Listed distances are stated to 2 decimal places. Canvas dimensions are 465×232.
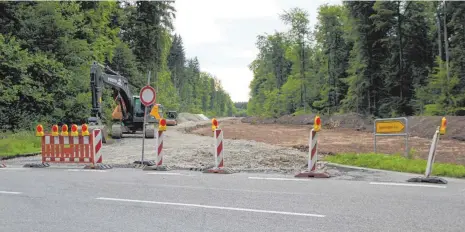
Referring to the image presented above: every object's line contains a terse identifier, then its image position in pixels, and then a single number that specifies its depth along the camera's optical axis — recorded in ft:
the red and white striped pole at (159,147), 43.32
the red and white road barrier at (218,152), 39.73
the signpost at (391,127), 44.93
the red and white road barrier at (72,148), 46.37
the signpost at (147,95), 46.03
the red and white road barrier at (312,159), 35.63
